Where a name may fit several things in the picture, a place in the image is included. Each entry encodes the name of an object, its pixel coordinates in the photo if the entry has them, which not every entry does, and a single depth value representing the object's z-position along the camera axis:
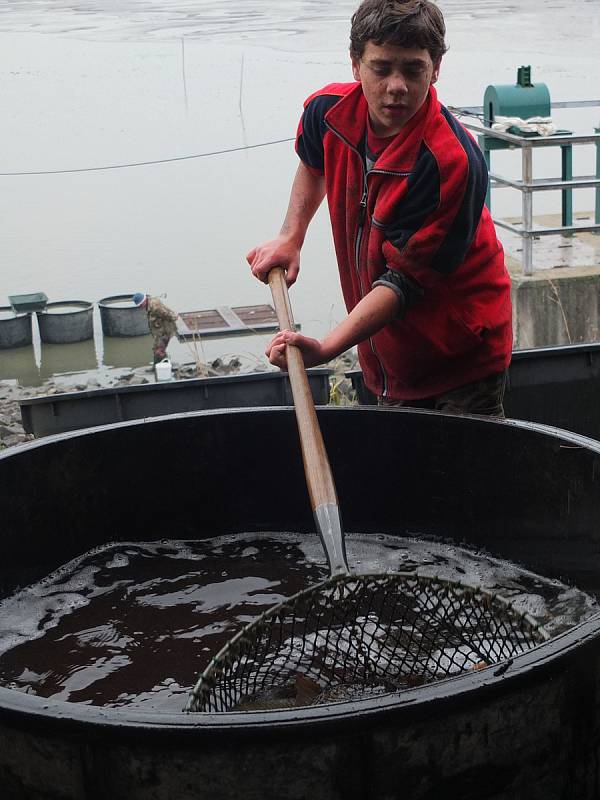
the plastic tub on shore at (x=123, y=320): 9.43
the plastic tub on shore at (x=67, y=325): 9.30
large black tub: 1.32
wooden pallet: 9.00
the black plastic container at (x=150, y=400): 3.61
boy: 2.26
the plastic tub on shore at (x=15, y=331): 9.36
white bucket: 6.15
